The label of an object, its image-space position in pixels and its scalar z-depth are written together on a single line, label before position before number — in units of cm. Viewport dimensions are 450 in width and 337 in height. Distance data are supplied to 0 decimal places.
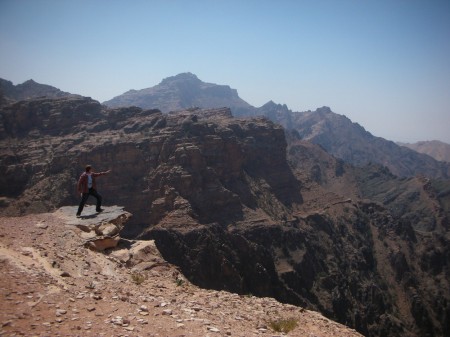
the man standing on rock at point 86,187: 1747
